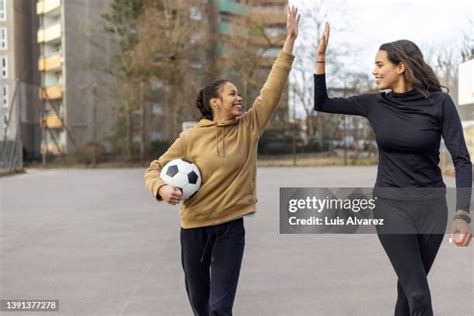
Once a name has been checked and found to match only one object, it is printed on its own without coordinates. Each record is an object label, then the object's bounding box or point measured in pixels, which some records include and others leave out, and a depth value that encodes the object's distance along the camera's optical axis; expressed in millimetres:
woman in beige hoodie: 2928
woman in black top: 2584
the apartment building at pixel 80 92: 24578
